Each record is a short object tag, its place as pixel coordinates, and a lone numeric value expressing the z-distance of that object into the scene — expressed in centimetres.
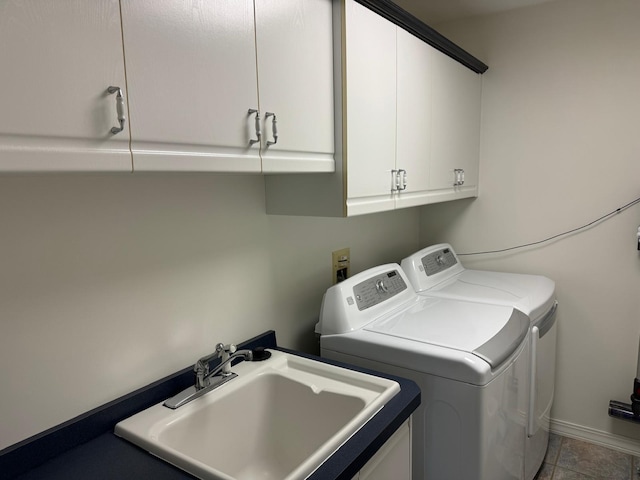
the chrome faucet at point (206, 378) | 128
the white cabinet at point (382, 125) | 144
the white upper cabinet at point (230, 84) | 90
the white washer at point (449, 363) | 144
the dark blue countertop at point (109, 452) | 99
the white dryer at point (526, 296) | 192
